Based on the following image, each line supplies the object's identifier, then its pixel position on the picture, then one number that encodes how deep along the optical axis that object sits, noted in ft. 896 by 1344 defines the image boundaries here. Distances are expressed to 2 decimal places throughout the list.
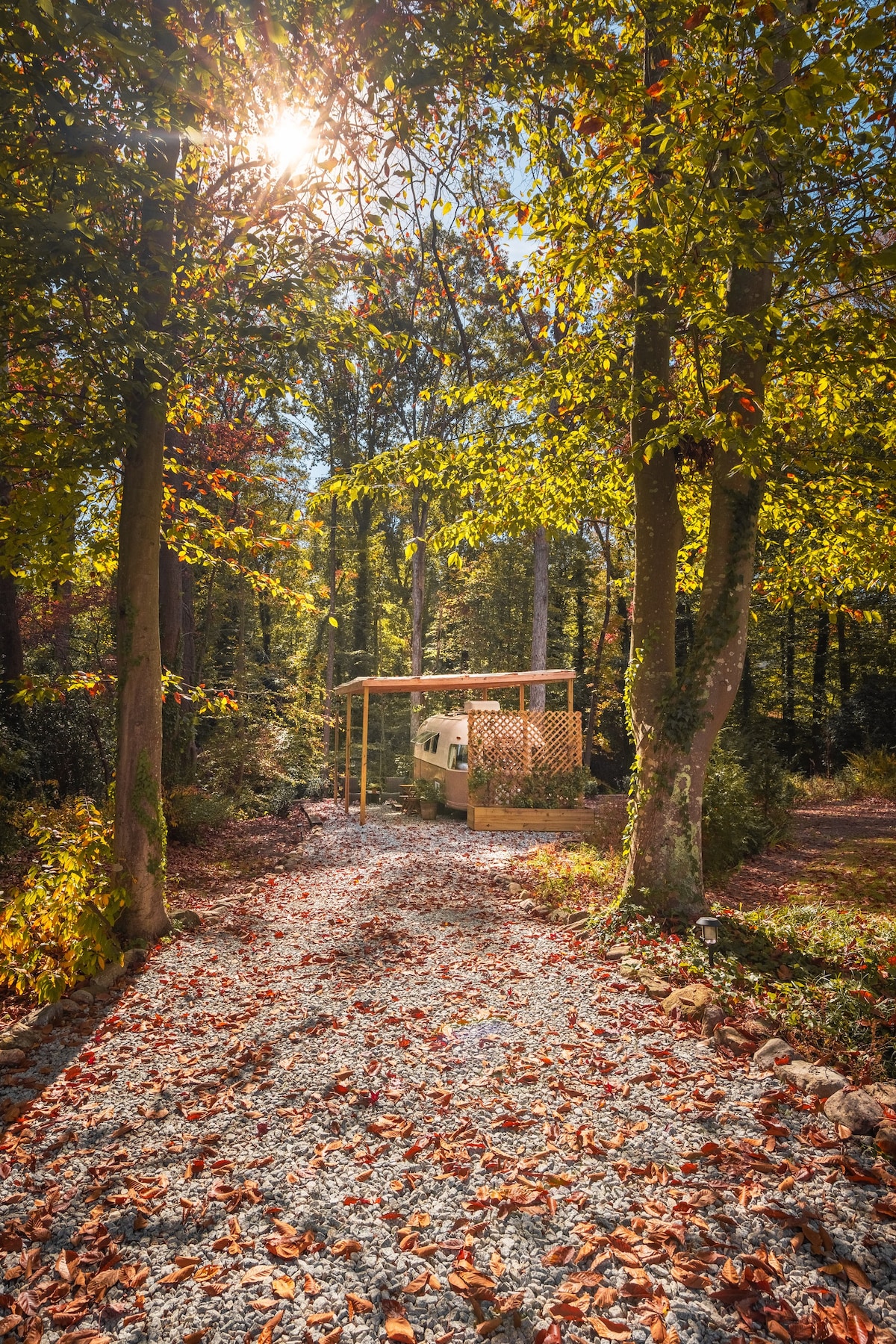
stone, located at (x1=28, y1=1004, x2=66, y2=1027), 12.86
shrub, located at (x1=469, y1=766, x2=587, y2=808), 41.16
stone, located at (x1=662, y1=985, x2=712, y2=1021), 12.81
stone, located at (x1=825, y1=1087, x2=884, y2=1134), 9.11
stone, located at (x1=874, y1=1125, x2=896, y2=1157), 8.68
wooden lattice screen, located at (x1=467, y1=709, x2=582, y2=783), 41.93
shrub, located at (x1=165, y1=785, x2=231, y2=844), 29.19
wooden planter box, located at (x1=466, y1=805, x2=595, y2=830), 39.75
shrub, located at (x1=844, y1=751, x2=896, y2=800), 44.50
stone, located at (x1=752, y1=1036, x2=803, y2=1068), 10.86
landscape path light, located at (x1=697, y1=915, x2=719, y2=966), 14.14
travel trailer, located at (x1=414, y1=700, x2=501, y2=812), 46.16
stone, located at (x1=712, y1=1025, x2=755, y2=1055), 11.44
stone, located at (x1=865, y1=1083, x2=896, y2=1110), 9.54
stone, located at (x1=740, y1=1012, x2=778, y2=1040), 11.75
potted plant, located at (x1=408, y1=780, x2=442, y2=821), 46.26
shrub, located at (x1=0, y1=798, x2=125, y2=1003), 13.62
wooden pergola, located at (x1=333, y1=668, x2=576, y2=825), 43.19
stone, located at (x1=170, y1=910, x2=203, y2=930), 18.99
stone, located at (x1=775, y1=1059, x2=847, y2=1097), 9.95
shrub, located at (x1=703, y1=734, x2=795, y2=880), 24.76
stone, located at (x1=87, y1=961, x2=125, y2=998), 14.58
